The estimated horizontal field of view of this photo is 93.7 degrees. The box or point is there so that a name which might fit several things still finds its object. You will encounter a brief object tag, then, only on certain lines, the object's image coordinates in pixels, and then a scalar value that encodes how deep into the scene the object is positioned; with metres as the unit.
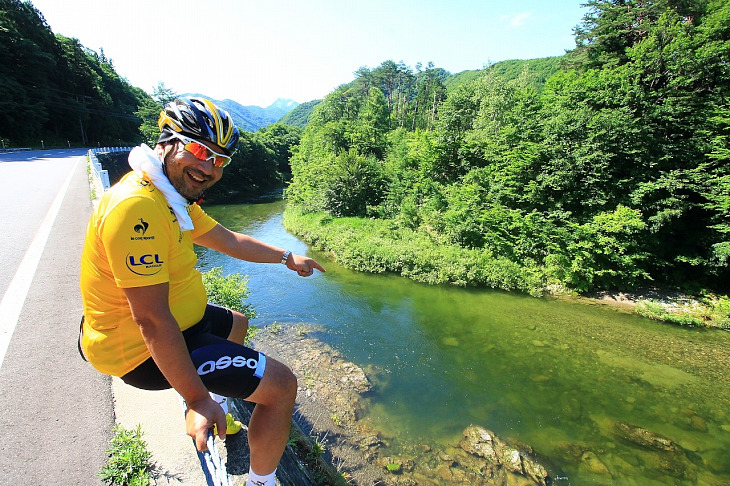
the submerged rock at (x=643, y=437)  7.77
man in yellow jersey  1.51
